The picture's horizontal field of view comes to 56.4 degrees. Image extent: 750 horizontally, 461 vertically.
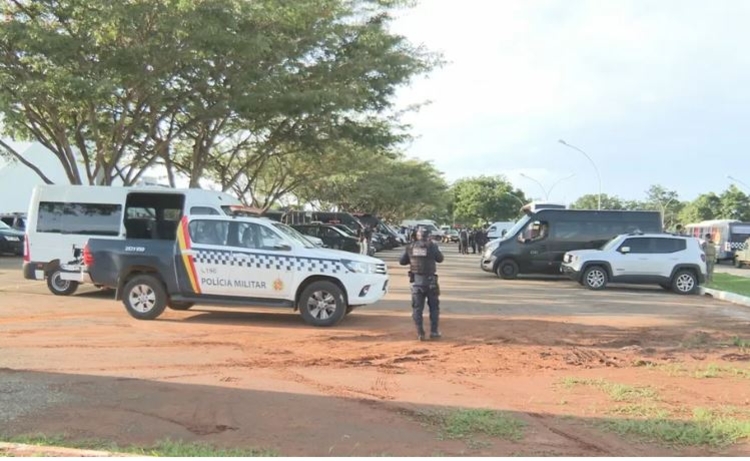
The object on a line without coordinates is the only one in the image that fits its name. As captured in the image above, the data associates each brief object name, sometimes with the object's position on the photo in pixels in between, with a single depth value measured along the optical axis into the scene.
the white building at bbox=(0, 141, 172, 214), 51.50
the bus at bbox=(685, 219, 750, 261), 38.53
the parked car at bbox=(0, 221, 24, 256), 27.50
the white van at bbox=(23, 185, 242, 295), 15.00
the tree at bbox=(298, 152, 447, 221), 45.53
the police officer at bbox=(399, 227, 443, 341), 10.21
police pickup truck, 11.21
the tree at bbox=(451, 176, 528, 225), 89.00
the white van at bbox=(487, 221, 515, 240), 42.63
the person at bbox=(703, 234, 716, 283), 19.62
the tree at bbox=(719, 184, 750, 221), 81.06
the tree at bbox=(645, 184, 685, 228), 104.90
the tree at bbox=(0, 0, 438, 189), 15.49
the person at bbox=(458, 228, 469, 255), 42.91
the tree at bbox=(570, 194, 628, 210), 110.35
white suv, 18.97
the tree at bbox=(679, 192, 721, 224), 85.75
